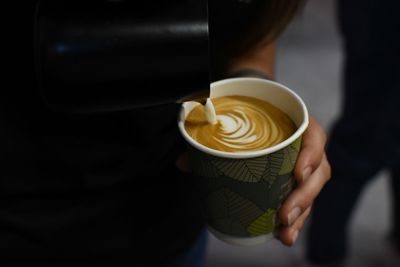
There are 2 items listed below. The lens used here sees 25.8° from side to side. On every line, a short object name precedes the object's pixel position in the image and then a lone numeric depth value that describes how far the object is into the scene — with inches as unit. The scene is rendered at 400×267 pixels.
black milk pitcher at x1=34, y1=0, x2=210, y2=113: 20.5
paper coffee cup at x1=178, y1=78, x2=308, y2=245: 22.7
